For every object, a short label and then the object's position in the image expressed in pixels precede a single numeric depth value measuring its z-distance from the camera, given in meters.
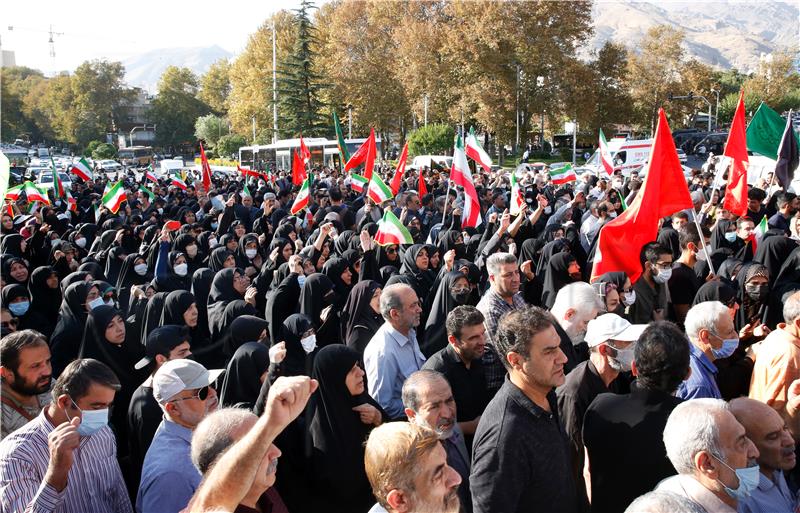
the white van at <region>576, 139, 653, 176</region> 28.88
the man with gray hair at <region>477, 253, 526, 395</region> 5.05
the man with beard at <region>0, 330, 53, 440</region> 3.71
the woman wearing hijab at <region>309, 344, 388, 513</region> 3.59
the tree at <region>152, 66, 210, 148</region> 88.06
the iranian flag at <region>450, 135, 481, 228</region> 9.93
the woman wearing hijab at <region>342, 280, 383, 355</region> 5.57
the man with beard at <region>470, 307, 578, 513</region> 2.85
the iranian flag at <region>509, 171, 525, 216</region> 9.80
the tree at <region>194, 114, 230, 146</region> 73.50
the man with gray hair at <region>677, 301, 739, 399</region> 3.89
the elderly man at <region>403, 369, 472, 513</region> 3.30
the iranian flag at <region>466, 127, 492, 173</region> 12.55
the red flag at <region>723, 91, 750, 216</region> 8.35
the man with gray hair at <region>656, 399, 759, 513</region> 2.62
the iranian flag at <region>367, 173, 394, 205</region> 11.79
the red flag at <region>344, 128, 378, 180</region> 13.04
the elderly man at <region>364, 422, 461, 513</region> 2.27
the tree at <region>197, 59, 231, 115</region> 85.25
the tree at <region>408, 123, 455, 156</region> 41.38
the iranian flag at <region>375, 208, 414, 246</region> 7.86
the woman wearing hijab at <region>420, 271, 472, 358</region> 5.61
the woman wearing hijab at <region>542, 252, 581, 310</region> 6.85
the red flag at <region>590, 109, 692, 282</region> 5.70
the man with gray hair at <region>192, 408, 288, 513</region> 2.58
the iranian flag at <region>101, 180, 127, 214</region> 13.04
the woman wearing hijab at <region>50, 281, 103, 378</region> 5.97
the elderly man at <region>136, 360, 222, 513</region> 3.03
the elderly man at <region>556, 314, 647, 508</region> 3.49
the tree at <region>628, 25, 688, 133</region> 49.06
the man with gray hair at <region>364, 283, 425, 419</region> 4.28
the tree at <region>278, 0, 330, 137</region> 48.38
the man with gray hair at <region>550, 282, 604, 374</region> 4.57
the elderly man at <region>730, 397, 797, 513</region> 3.00
